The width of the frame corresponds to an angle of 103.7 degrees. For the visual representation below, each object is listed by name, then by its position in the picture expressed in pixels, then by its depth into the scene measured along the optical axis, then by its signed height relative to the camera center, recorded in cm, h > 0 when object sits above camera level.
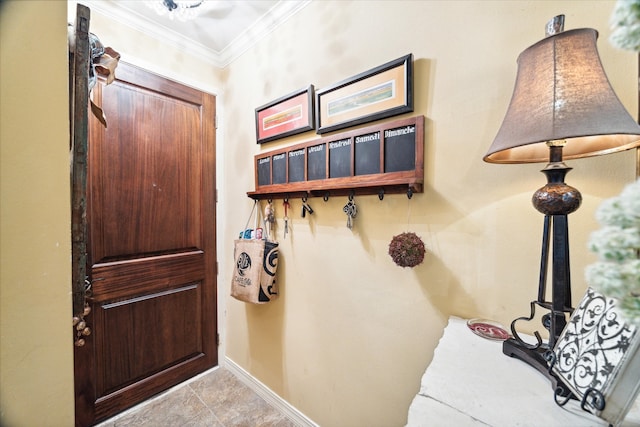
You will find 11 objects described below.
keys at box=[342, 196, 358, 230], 120 -1
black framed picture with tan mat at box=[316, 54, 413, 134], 104 +52
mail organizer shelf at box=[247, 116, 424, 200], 103 +22
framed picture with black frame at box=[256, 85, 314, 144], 137 +55
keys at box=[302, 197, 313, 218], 139 +1
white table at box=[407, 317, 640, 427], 50 -42
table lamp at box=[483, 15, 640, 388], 52 +19
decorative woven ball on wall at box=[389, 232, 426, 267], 96 -16
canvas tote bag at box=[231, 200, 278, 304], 152 -39
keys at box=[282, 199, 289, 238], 152 -3
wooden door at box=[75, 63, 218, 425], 148 -22
